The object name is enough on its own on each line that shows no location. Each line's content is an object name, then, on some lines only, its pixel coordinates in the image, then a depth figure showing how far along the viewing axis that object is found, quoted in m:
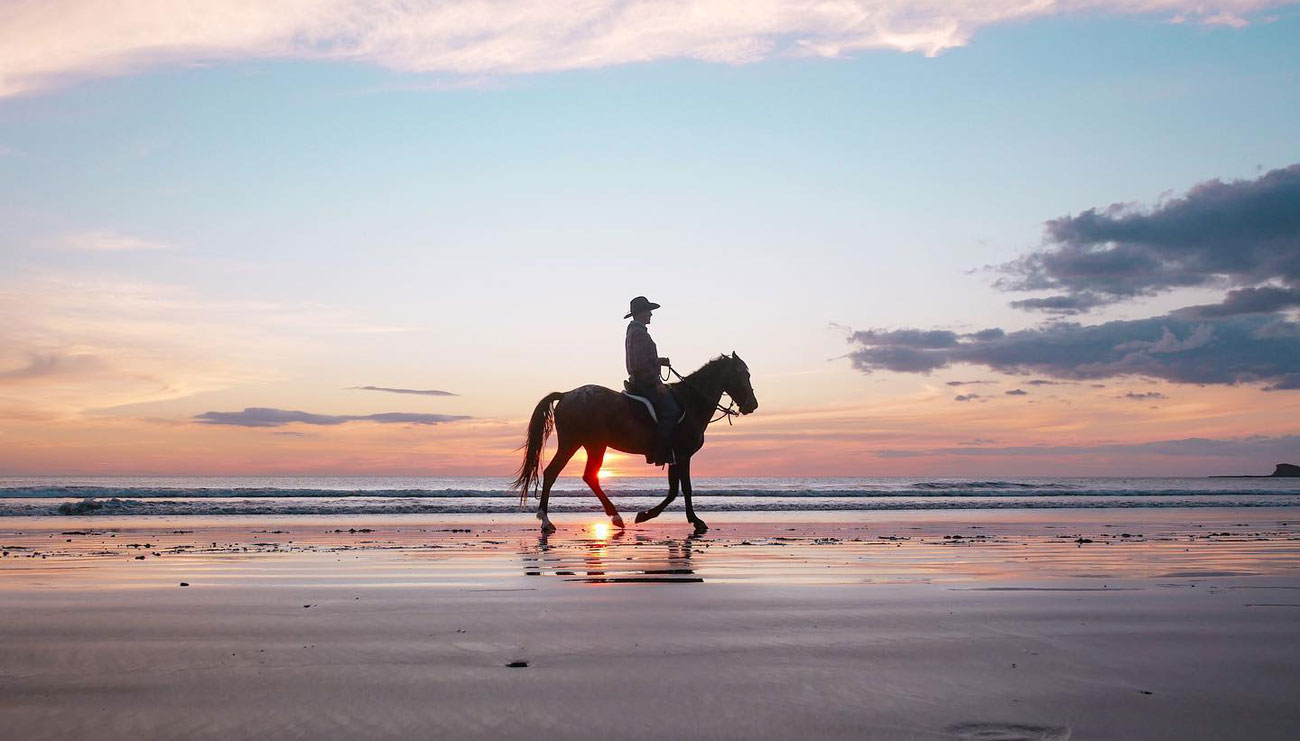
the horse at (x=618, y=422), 15.02
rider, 14.91
